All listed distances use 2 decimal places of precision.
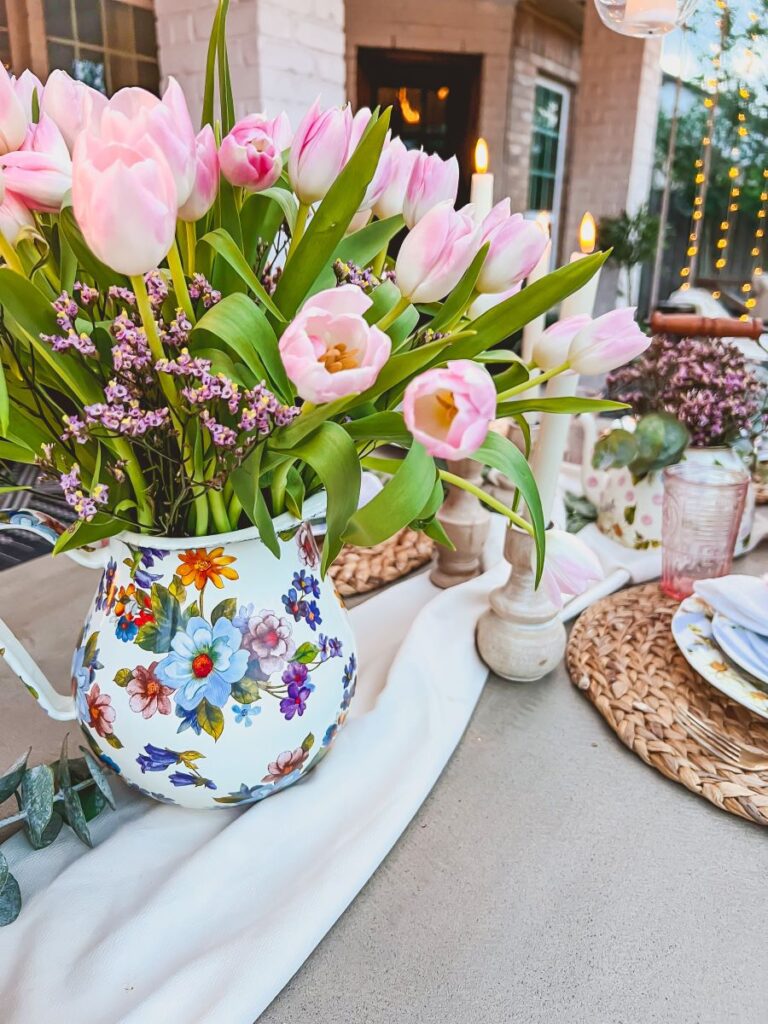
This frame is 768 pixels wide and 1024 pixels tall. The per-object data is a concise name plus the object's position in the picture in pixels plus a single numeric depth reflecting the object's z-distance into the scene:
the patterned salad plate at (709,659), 0.57
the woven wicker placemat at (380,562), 0.82
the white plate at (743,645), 0.58
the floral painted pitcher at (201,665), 0.43
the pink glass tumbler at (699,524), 0.73
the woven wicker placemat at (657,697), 0.52
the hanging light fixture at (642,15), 1.17
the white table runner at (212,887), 0.37
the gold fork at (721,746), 0.54
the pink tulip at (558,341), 0.40
